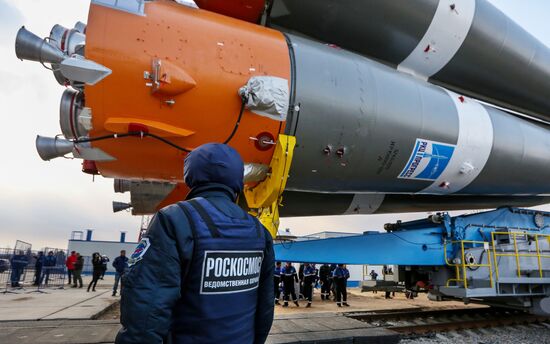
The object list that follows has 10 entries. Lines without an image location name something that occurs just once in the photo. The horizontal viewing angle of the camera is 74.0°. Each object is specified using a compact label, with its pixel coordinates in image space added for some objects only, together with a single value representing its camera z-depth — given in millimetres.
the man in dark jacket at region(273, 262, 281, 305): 11391
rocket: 3018
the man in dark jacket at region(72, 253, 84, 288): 13406
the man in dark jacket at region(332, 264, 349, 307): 11203
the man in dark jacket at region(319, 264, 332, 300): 13188
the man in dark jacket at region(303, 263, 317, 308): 11254
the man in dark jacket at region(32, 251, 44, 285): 12641
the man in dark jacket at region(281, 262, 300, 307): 11417
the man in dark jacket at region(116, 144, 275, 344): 1326
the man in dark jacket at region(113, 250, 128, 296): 10742
